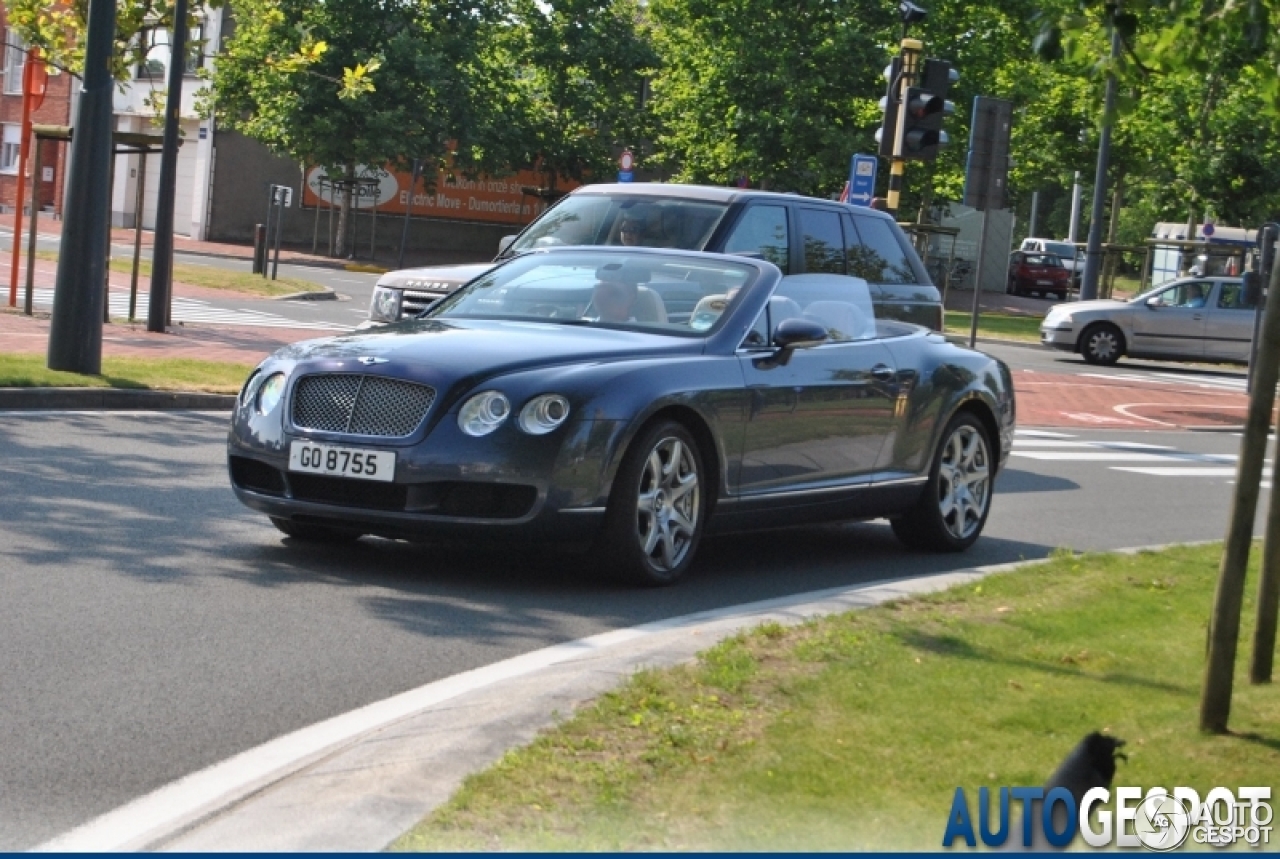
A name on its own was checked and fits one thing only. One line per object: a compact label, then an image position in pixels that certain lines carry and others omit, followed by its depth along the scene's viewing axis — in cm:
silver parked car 3344
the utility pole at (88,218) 1453
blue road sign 2561
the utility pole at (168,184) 1975
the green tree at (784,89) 5069
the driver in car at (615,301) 921
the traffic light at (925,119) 1956
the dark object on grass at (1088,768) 446
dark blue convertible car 800
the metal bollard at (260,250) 3747
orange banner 5712
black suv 1332
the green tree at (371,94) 4894
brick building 6156
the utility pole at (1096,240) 3659
